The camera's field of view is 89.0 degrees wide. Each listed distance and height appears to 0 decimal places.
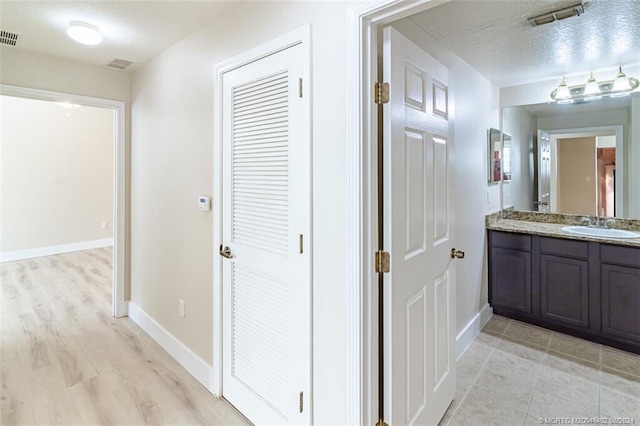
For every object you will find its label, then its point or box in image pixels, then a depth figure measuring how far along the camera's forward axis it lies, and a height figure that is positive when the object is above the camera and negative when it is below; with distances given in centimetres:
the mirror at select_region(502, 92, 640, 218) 284 +56
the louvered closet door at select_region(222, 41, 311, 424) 157 -15
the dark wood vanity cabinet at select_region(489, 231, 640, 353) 253 -61
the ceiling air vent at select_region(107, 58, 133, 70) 288 +137
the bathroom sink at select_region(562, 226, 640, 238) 267 -15
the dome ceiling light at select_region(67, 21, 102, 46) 212 +120
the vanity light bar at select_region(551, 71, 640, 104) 272 +109
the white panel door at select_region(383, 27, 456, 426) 140 -11
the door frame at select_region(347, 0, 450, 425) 131 +4
